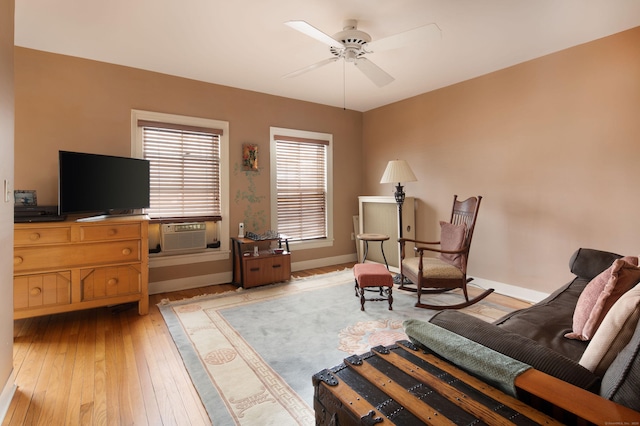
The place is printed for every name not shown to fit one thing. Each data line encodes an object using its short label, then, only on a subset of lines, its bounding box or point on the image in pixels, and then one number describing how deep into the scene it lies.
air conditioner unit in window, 3.71
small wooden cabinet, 3.91
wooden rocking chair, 3.19
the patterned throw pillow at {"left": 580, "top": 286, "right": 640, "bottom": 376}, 1.07
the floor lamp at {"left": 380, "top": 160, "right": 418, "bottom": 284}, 3.86
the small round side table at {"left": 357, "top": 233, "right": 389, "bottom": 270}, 3.95
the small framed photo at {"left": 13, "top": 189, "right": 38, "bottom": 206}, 2.96
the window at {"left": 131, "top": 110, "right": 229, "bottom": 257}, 3.68
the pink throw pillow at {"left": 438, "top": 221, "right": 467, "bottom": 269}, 3.35
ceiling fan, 2.20
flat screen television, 2.80
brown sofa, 0.85
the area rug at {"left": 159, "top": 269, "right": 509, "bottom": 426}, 1.80
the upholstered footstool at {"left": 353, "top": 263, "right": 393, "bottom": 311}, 3.06
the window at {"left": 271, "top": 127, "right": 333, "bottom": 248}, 4.64
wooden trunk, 0.90
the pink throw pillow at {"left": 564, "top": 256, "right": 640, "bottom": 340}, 1.39
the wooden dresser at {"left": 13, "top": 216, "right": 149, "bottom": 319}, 2.59
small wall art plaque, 4.27
